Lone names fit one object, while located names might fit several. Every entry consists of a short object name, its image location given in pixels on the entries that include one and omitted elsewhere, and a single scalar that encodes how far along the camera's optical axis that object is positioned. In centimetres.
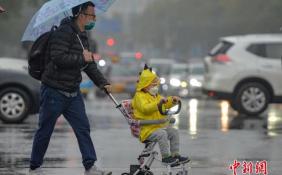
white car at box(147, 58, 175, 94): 6814
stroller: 1698
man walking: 1746
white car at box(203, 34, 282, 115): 3673
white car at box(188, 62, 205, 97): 6815
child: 1688
